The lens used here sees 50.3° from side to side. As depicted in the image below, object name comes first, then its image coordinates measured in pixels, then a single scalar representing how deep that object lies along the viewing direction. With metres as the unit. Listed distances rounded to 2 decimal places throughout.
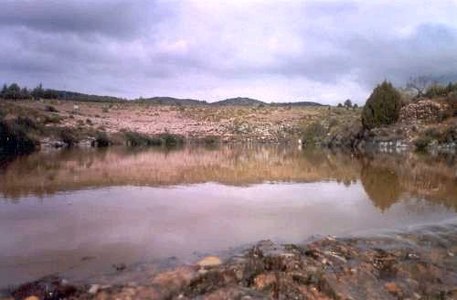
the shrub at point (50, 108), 46.05
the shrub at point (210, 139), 52.69
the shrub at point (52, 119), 39.33
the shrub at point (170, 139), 47.69
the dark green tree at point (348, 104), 82.50
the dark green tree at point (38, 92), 67.44
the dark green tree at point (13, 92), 56.88
